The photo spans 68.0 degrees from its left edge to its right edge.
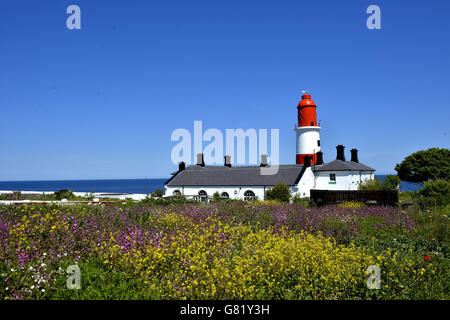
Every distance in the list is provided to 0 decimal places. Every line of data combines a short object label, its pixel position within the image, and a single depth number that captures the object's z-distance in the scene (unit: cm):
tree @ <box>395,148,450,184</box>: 5074
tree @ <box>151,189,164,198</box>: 3241
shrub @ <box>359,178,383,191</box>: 2940
